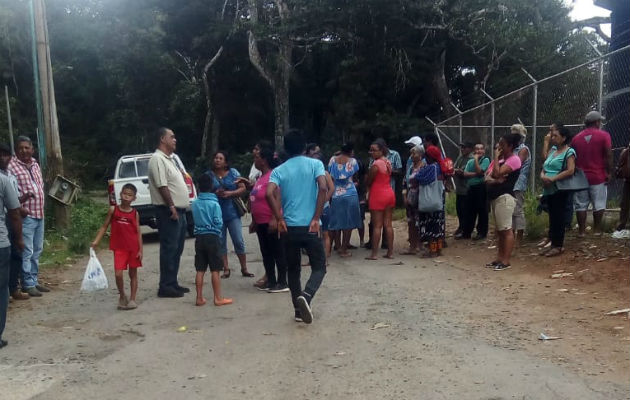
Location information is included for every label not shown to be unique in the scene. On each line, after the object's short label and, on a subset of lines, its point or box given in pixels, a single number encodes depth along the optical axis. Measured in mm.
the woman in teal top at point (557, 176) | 7664
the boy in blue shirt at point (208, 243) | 6734
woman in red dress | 9031
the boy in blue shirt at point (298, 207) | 5809
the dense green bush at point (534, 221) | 9141
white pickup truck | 12734
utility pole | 12242
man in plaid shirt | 7203
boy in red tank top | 6660
